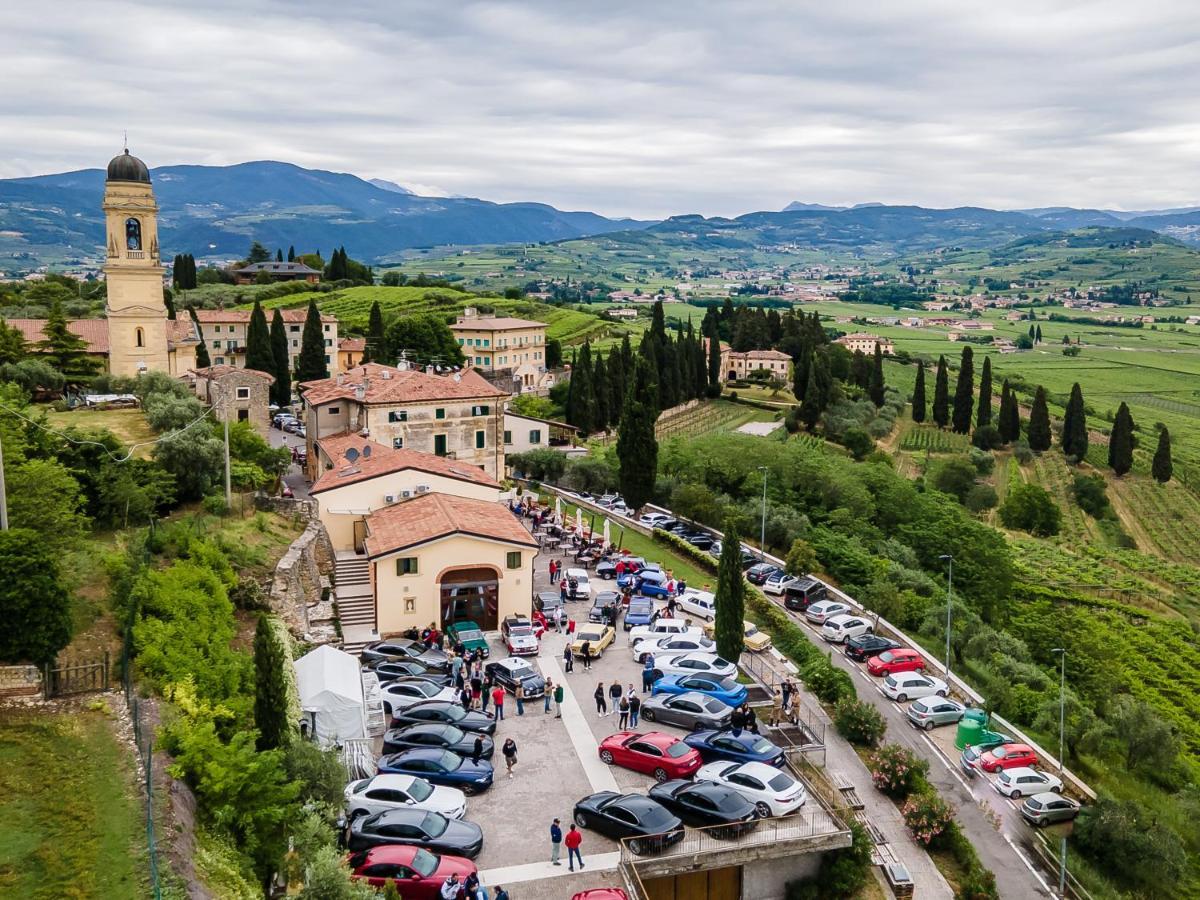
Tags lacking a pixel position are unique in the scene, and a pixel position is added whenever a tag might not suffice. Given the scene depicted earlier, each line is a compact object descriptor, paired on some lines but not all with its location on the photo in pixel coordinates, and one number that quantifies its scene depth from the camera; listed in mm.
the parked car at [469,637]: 34594
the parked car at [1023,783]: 30297
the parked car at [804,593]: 45250
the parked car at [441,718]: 27703
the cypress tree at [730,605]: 34750
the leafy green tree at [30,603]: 21609
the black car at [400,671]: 30875
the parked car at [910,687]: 36656
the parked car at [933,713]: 34562
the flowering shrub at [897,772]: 28406
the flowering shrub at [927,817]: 26469
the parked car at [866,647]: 40000
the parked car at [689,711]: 29203
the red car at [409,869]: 20000
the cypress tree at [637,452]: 56812
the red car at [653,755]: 26031
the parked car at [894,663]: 38781
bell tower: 58969
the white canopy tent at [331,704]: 25375
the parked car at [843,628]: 41594
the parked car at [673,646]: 34531
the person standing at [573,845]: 21594
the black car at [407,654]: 32281
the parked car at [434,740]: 26203
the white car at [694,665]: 32625
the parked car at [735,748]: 26922
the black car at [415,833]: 21484
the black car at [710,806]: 23531
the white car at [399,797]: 22578
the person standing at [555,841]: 22000
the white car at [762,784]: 24438
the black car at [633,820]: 22406
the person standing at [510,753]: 25906
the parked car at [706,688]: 30891
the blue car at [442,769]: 24641
